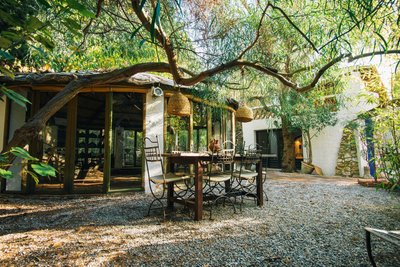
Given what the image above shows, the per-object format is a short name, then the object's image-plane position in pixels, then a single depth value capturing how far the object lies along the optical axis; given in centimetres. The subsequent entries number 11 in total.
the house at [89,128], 475
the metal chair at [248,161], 364
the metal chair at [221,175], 328
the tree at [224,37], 281
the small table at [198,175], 313
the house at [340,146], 830
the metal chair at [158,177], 317
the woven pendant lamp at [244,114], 491
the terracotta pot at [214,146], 344
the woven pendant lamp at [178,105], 385
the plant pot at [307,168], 928
